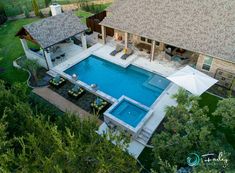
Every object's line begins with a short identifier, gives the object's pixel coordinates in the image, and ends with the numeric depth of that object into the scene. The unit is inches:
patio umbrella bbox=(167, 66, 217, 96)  863.1
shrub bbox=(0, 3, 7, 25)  1628.9
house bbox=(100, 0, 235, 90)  973.8
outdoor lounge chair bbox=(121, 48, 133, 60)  1211.5
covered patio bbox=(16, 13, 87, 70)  1059.9
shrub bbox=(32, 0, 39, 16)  1680.6
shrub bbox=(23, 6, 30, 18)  1737.7
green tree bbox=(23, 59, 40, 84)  1011.3
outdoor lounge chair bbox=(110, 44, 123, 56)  1248.9
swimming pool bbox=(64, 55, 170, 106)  1005.8
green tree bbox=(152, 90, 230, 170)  589.3
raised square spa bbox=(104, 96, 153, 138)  796.6
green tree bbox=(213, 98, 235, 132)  618.5
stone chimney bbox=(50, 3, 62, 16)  1296.8
